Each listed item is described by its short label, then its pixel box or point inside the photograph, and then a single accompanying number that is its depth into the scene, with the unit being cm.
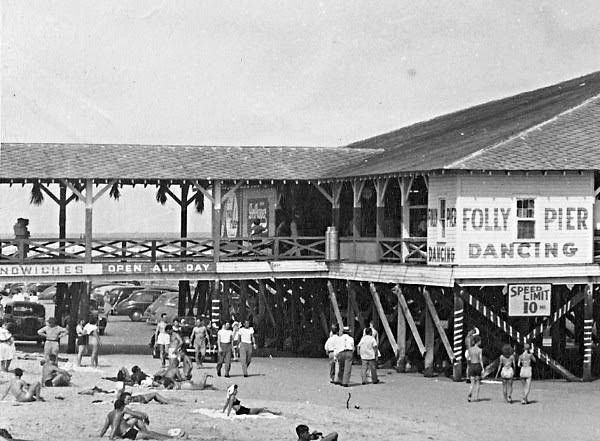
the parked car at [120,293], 5961
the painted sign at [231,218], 4506
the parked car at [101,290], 6097
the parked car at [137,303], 5534
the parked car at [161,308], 5252
